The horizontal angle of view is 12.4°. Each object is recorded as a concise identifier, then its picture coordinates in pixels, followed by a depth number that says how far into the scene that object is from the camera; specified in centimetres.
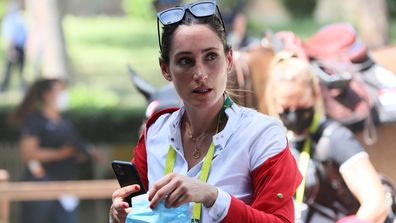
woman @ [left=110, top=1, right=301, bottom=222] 356
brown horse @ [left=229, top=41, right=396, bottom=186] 729
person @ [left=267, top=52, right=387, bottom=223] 696
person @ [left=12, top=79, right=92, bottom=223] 1541
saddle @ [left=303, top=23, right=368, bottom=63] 762
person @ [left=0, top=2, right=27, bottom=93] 1660
